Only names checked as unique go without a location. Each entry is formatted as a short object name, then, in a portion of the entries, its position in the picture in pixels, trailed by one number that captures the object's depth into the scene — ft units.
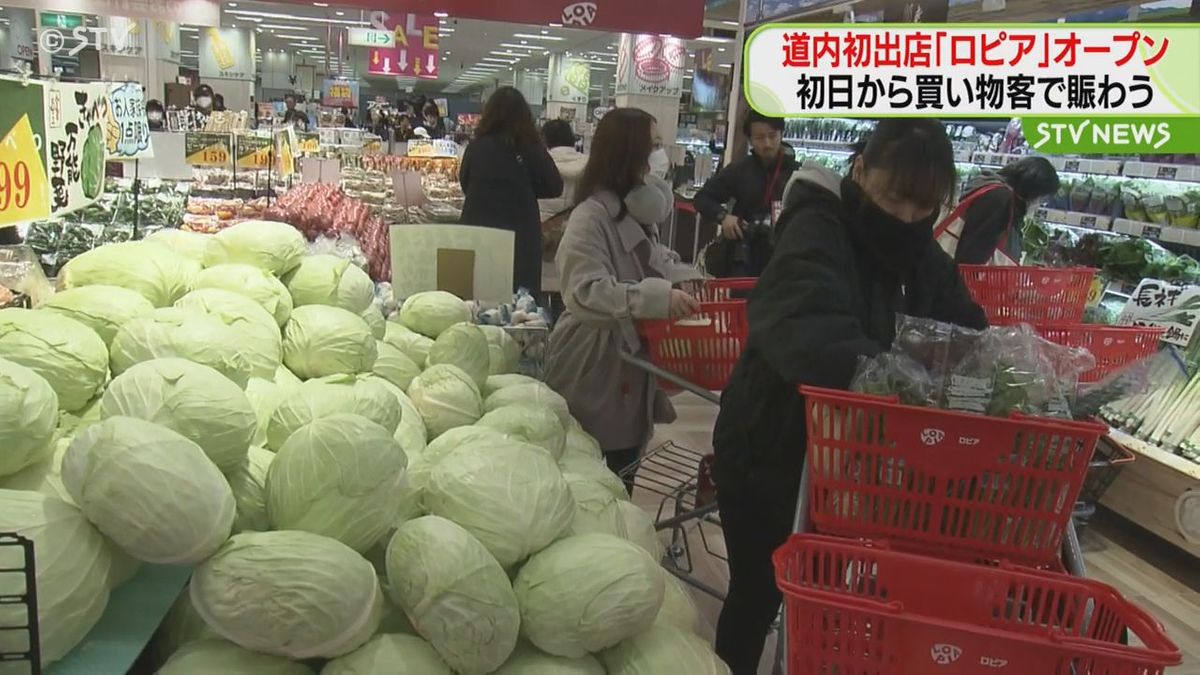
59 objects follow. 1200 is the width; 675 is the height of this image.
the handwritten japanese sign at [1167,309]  13.80
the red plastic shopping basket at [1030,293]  11.12
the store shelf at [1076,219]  16.39
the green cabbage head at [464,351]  7.68
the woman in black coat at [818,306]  5.90
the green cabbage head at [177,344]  5.12
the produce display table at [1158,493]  12.56
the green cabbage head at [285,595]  3.72
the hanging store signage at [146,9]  18.86
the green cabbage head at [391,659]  3.91
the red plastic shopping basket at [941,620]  3.92
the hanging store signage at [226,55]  58.65
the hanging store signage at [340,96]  67.87
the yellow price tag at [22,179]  6.22
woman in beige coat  9.21
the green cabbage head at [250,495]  4.40
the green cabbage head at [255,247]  7.38
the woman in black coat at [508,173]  15.96
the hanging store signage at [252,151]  20.15
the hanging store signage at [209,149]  20.13
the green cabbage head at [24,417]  3.84
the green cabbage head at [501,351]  8.66
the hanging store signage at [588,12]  17.29
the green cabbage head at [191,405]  4.30
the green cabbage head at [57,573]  3.35
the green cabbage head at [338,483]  4.23
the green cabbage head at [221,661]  3.76
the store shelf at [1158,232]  14.66
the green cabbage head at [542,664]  4.21
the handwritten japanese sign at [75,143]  7.34
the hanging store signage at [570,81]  64.34
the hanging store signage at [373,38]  47.93
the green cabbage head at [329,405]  5.26
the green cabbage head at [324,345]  6.49
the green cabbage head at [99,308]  5.36
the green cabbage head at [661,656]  4.44
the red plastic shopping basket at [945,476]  4.80
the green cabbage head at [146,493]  3.66
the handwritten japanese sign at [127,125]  11.24
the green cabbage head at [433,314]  8.67
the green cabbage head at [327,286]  7.63
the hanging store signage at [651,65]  37.78
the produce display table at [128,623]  3.57
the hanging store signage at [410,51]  49.16
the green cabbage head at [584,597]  4.25
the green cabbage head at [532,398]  7.36
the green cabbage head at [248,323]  5.86
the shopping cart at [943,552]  4.04
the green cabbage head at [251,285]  6.76
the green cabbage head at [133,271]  6.34
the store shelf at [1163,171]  14.06
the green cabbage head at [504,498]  4.53
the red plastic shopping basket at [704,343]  8.39
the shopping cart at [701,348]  8.39
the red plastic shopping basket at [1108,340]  8.51
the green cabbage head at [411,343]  8.07
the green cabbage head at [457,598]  3.99
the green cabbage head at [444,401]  6.57
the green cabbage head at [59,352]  4.60
